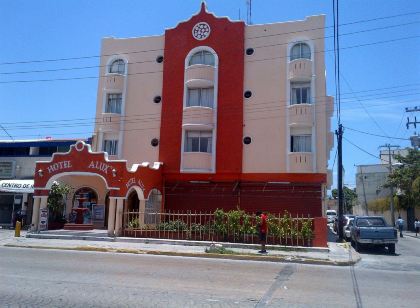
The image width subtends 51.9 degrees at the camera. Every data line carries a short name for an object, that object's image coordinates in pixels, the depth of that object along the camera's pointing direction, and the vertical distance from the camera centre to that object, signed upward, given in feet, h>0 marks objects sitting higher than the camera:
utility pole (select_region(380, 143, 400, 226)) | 145.02 +8.05
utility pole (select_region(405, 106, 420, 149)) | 127.95 +24.98
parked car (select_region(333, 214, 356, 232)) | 94.48 +0.74
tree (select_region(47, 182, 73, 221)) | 82.38 +2.81
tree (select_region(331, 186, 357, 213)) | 280.84 +18.03
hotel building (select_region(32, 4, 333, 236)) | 82.17 +20.68
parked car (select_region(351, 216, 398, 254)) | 66.18 -1.81
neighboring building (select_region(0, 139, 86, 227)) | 96.12 +11.81
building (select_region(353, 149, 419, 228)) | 205.27 +21.99
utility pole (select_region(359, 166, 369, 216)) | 202.57 +22.75
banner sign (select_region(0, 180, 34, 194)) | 90.58 +5.85
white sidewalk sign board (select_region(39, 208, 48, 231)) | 76.43 -0.78
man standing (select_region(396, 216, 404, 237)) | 116.26 +0.24
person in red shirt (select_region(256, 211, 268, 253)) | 58.49 -1.23
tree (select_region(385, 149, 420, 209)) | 142.14 +15.75
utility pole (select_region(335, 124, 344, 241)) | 81.46 +8.53
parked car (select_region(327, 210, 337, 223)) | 182.85 +3.97
